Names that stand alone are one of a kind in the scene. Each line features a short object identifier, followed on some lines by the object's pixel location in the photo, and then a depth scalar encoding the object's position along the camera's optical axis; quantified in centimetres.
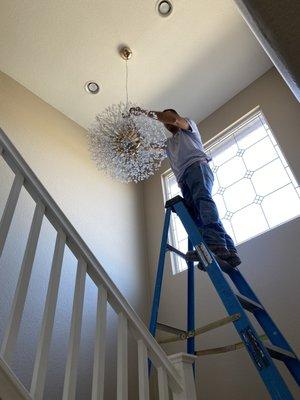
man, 173
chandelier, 228
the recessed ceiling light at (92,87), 325
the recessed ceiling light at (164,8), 269
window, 252
